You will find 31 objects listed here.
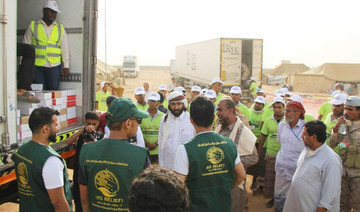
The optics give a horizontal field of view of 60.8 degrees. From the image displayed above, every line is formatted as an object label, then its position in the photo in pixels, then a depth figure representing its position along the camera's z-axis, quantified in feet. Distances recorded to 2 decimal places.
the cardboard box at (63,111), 15.03
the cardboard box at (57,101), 14.53
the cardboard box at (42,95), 13.78
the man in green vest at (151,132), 16.55
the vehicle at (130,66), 140.19
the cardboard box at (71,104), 15.63
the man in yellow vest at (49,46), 15.29
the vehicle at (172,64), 116.26
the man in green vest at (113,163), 6.66
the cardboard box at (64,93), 15.06
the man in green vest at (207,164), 7.35
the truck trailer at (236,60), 43.88
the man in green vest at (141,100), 19.74
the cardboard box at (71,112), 15.62
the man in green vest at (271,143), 16.40
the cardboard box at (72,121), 15.76
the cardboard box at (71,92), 15.61
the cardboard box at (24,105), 13.20
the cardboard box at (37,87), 15.39
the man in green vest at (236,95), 20.77
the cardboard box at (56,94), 14.44
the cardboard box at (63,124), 14.94
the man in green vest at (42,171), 7.27
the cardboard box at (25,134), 11.96
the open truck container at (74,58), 11.29
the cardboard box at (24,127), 11.93
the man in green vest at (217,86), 23.41
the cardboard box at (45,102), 13.83
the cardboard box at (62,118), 14.85
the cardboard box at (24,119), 12.01
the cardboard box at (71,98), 15.62
